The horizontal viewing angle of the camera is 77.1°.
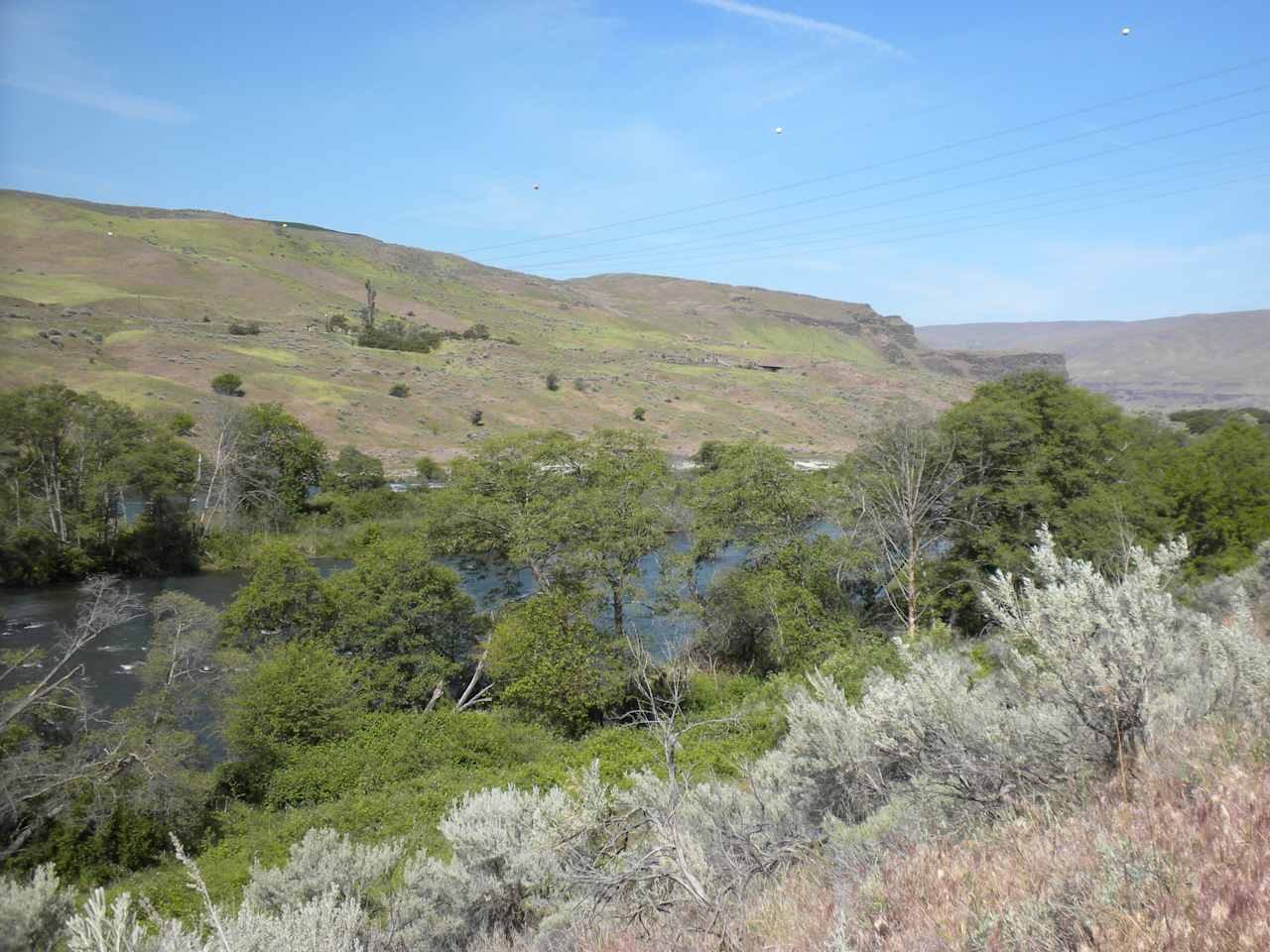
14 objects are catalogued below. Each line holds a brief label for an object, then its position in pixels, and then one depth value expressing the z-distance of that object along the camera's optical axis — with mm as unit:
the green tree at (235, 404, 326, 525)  41188
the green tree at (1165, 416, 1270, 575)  26297
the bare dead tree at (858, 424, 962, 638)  21266
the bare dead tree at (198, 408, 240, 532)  39438
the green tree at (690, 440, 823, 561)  23484
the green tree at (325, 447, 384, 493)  46625
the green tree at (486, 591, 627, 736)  20203
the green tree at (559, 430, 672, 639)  21766
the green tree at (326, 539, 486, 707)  21641
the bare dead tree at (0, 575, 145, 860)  13812
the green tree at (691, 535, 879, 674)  22000
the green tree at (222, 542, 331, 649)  21766
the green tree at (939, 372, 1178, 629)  22359
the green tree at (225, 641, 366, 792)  17812
